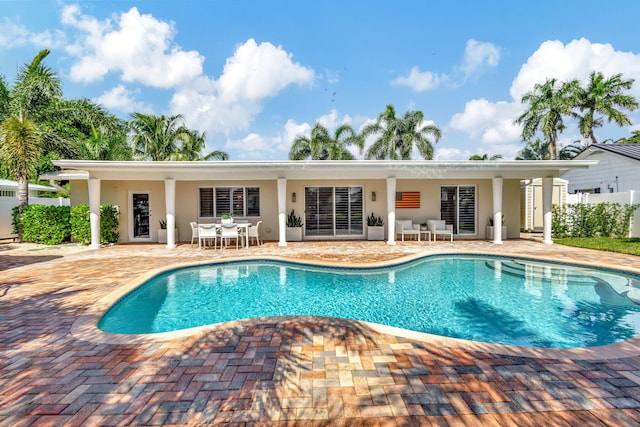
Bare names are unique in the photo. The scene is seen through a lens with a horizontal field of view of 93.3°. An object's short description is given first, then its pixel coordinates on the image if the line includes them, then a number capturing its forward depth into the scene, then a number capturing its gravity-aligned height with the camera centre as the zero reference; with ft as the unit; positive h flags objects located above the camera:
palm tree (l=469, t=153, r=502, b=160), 108.65 +18.79
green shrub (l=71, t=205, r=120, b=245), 38.50 -1.72
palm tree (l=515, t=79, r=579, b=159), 79.10 +26.22
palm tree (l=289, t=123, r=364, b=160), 77.82 +17.26
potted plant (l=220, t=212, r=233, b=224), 38.60 -1.23
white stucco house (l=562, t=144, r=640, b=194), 53.01 +6.86
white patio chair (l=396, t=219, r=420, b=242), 41.42 -2.82
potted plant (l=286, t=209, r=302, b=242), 43.60 -3.03
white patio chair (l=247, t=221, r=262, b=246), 38.42 -2.90
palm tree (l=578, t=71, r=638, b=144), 76.38 +27.31
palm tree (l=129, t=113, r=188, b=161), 77.04 +19.22
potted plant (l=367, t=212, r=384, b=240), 43.78 -2.98
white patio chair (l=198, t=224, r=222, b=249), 35.71 -2.56
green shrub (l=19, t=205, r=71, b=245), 39.47 -1.60
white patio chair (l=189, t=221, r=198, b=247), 37.20 -2.51
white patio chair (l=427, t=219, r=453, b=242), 41.65 -2.86
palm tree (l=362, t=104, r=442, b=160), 75.77 +18.38
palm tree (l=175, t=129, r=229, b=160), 79.66 +16.90
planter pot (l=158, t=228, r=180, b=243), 41.32 -3.43
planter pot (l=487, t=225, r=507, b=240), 43.04 -3.49
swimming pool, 15.85 -6.10
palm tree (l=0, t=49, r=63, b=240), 40.40 +16.64
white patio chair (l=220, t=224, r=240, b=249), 36.19 -2.59
